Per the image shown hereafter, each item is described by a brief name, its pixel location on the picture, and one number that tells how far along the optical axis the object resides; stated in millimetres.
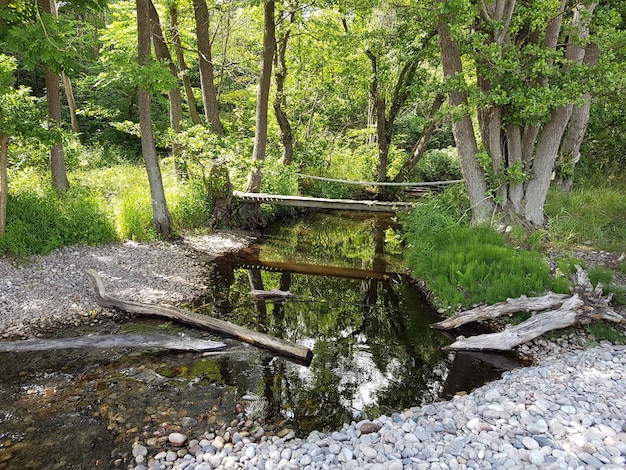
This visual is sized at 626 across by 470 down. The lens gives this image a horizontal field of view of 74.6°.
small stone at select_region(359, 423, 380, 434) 2975
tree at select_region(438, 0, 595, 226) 5570
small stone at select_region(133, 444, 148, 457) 2799
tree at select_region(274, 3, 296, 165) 10648
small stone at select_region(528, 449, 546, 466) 2318
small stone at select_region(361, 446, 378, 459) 2584
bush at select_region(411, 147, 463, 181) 16422
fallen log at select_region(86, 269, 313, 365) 4191
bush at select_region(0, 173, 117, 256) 5832
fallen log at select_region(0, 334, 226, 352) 4042
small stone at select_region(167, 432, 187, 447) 2926
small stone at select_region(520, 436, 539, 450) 2453
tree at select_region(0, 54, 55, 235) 5366
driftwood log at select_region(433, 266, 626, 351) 4188
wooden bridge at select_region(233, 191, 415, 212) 8977
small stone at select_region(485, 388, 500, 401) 3175
